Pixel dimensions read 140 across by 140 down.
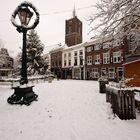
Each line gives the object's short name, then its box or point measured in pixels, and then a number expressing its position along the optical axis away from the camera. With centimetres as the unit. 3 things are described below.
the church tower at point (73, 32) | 3490
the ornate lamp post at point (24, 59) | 486
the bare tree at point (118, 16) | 409
